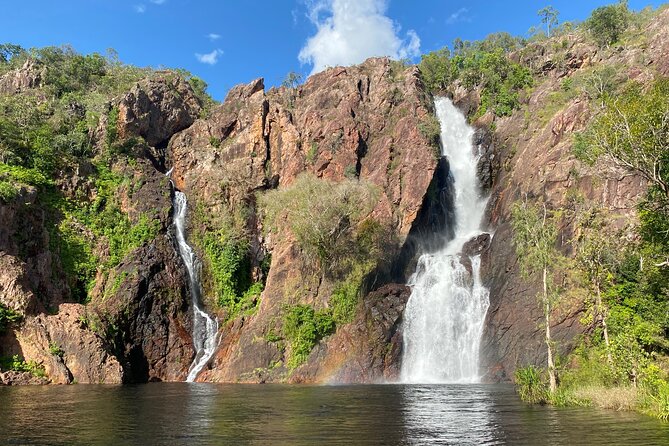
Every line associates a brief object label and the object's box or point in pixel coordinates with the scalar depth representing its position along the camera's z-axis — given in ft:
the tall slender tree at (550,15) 360.07
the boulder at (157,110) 222.07
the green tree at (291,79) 324.19
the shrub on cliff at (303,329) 156.15
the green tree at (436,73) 291.17
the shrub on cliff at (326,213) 167.63
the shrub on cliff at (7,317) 137.59
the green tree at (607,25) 244.01
